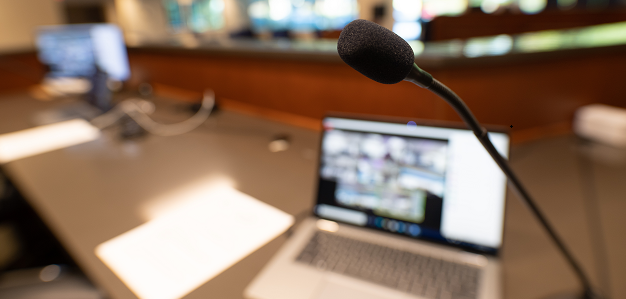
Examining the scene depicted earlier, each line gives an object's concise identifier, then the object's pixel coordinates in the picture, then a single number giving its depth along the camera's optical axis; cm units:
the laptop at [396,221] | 59
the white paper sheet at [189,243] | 62
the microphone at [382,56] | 30
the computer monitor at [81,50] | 198
